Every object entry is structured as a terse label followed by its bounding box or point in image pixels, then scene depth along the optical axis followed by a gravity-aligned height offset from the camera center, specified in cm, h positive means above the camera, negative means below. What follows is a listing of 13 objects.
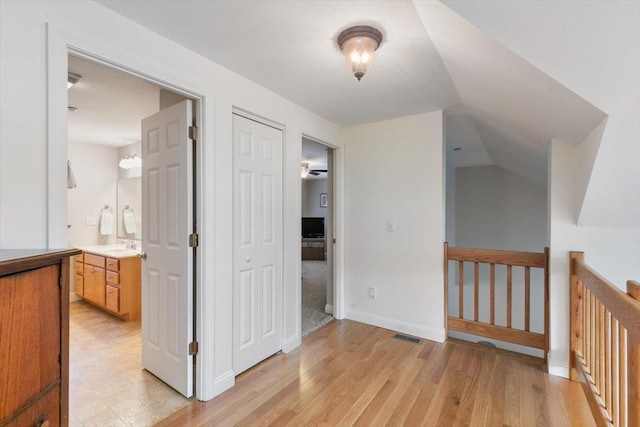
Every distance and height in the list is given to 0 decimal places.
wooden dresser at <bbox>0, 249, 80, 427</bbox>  84 -39
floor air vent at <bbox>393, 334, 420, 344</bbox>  286 -125
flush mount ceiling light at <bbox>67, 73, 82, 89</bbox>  215 +102
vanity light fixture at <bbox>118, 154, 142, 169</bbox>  391 +70
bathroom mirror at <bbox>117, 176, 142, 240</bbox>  411 +7
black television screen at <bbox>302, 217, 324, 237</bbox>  817 -38
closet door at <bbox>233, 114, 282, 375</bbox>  224 -24
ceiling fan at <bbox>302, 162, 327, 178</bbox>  607 +102
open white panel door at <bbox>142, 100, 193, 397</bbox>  197 -24
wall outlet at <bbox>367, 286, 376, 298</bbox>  329 -89
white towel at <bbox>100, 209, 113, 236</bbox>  428 -12
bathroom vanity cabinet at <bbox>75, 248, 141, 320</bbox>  336 -82
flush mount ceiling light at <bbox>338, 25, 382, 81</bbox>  161 +98
